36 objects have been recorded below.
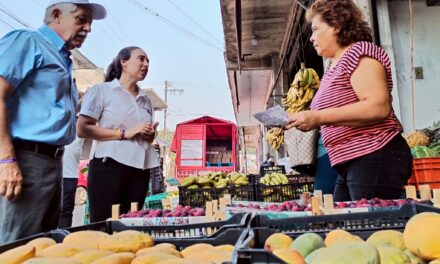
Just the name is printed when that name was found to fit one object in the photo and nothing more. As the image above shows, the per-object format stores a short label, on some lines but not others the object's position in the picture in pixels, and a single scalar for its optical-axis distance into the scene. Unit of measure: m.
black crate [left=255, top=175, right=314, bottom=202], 3.56
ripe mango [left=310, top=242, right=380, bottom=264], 0.67
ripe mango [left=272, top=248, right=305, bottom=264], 0.74
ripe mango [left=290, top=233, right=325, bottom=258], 0.88
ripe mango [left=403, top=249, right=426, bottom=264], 0.80
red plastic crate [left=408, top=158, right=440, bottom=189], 2.91
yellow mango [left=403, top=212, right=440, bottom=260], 0.76
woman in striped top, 1.80
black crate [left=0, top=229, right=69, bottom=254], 1.10
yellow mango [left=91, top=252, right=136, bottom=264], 0.79
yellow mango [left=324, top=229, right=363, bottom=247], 0.92
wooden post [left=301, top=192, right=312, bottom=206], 2.21
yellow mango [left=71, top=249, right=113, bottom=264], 0.84
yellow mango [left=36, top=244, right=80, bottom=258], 0.87
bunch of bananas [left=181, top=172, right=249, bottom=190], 4.10
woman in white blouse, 2.69
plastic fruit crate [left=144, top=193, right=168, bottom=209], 4.37
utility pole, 35.88
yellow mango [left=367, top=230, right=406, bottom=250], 0.90
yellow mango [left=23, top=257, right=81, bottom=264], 0.74
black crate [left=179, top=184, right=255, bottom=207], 3.63
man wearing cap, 1.65
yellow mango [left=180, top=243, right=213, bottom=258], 0.92
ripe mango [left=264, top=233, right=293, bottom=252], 0.88
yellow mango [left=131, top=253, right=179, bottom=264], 0.79
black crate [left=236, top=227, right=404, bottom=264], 0.58
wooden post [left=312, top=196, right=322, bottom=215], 1.53
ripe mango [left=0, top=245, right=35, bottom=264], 0.79
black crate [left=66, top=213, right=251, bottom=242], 1.24
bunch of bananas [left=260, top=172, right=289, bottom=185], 3.98
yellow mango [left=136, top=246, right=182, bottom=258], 0.88
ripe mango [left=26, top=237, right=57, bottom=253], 0.99
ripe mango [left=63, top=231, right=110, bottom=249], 1.00
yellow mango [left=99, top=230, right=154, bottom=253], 0.96
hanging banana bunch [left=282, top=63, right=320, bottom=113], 4.15
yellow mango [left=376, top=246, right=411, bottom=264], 0.74
